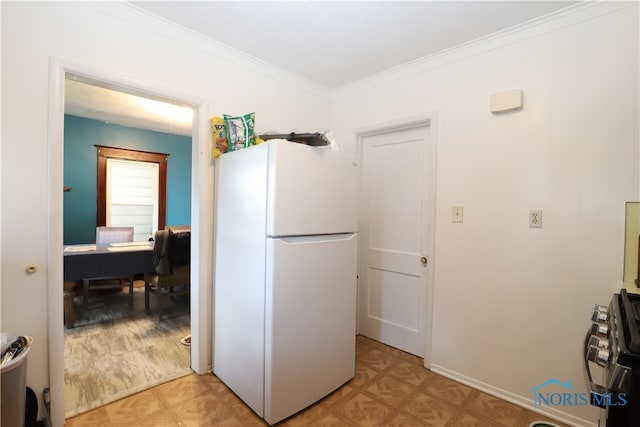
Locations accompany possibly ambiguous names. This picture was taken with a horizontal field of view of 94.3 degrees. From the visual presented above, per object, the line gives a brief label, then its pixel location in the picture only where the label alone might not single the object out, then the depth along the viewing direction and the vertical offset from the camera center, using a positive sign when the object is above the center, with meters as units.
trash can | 1.25 -0.79
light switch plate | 2.17 +0.00
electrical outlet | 1.85 -0.03
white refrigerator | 1.69 -0.40
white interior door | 2.51 -0.23
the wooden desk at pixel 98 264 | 2.90 -0.58
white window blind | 4.61 +0.21
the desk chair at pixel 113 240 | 3.66 -0.42
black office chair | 3.16 -0.57
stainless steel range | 0.75 -0.43
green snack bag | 2.09 +0.56
